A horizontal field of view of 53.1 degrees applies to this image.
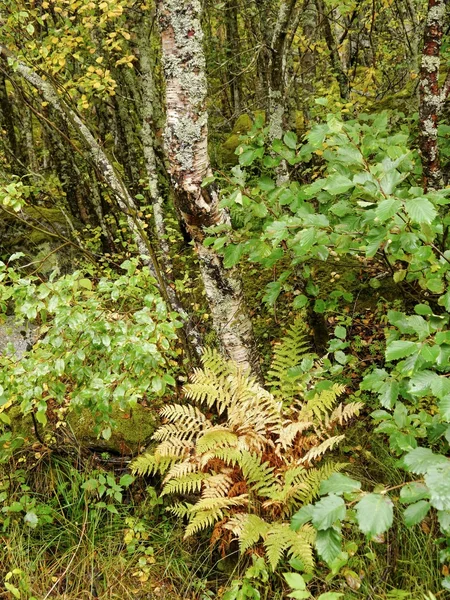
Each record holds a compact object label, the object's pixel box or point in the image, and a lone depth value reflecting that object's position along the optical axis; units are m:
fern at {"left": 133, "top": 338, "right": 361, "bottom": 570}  3.22
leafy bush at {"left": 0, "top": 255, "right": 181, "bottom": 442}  2.69
